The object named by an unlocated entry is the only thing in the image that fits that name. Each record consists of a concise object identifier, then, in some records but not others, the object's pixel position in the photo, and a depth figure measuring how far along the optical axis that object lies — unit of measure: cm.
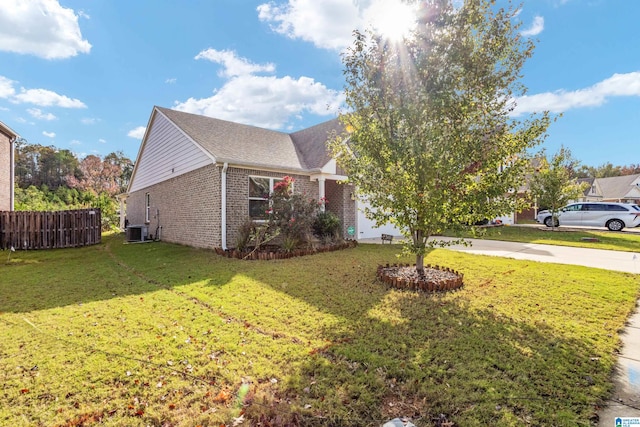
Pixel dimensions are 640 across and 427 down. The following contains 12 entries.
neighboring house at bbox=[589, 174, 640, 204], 4188
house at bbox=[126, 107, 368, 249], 1052
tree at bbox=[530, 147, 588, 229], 1614
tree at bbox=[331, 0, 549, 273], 537
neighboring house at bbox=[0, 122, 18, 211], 1599
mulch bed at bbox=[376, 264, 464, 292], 572
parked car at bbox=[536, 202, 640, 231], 1714
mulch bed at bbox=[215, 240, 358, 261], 902
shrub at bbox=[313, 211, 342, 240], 1142
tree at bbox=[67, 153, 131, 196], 3734
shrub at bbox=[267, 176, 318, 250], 1002
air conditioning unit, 1512
